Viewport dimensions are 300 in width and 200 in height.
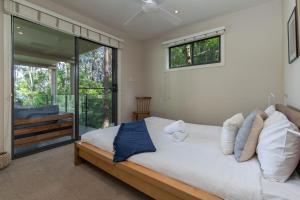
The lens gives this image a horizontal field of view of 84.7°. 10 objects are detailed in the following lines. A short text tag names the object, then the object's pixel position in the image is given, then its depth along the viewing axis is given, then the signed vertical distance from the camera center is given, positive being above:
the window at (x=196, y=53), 3.60 +1.08
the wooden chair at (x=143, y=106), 4.53 -0.22
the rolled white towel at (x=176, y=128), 2.24 -0.41
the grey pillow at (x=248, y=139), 1.42 -0.36
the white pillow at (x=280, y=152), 1.07 -0.36
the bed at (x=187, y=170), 1.13 -0.60
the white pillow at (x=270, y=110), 1.90 -0.14
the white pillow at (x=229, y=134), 1.60 -0.36
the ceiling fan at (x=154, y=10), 2.79 +1.69
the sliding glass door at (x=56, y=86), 2.74 +0.24
